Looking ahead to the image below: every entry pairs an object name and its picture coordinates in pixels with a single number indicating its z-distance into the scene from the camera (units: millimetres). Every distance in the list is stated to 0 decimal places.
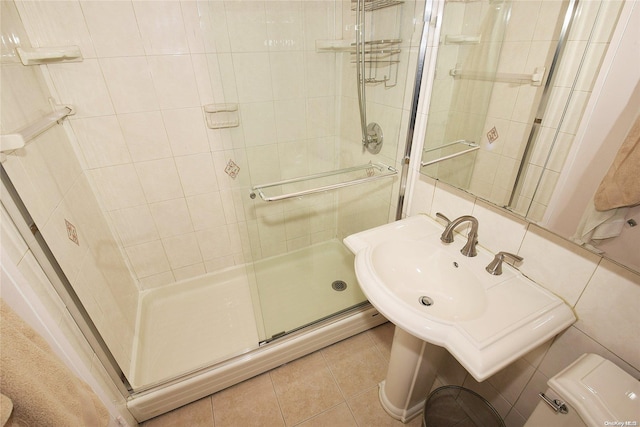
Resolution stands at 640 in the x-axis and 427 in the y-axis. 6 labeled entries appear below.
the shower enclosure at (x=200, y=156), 1252
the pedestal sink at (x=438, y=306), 757
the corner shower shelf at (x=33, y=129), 804
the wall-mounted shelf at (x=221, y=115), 1607
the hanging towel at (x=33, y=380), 492
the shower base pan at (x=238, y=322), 1377
